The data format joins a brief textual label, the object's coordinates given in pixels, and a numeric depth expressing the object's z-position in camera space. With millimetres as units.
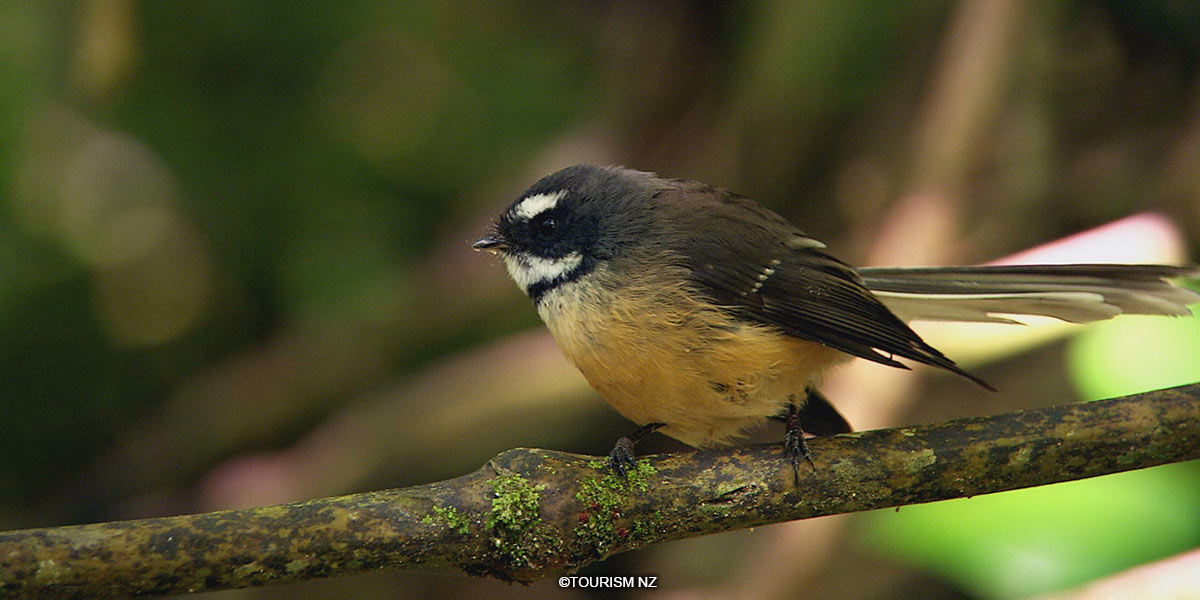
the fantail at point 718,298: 3197
